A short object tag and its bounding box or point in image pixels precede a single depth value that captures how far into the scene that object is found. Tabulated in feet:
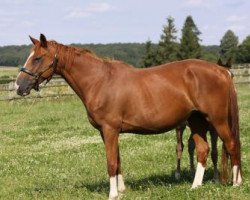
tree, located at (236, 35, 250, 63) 299.58
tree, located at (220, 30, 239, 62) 438.81
